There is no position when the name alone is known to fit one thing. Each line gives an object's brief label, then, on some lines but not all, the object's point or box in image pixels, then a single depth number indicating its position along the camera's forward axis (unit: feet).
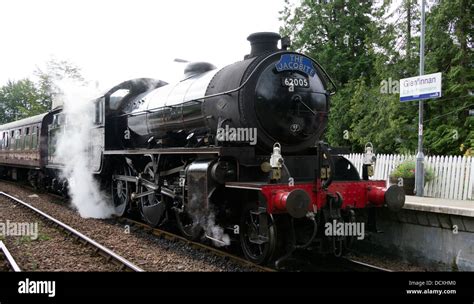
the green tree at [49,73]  107.04
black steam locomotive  20.93
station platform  22.10
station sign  33.65
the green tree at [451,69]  47.09
